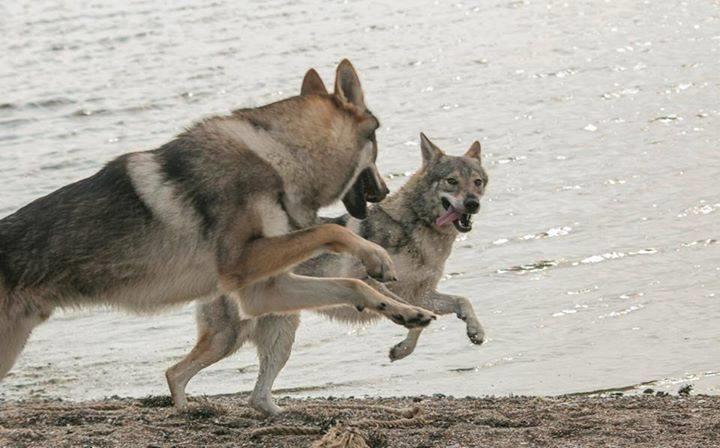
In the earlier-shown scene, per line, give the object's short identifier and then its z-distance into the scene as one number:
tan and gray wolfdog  12.59
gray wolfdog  15.09
